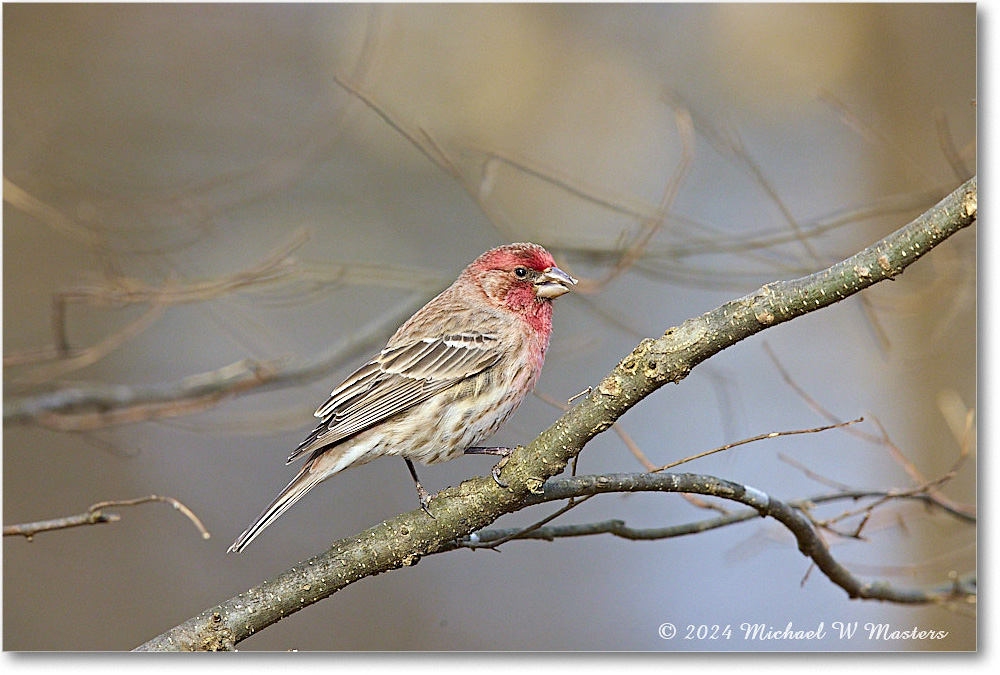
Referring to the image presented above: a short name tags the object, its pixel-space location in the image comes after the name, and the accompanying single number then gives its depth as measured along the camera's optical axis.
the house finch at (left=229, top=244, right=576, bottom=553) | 6.36
